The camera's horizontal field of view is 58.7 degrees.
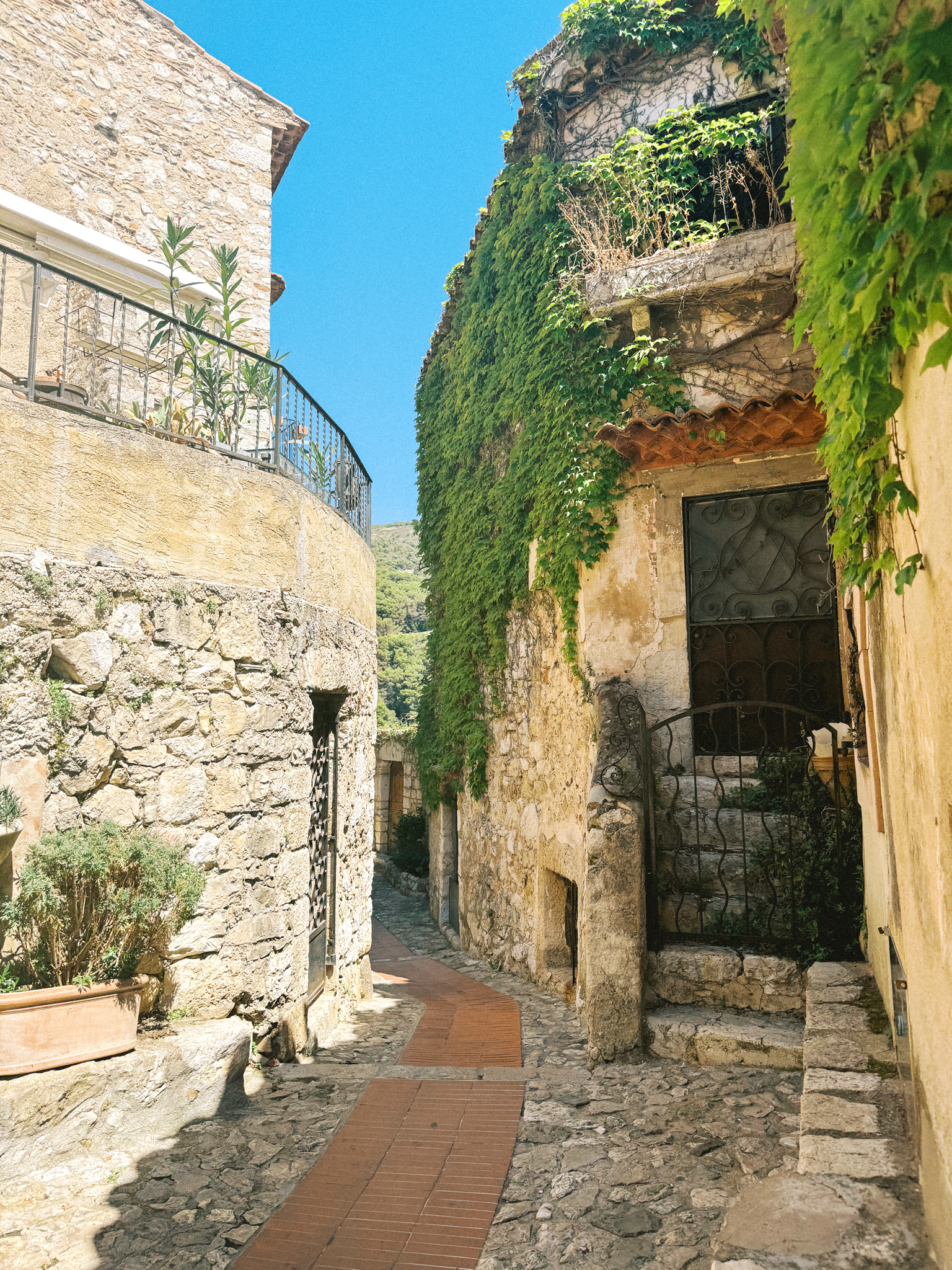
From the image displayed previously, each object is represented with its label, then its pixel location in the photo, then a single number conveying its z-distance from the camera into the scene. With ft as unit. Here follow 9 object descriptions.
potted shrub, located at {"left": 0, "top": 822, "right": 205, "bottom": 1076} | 12.32
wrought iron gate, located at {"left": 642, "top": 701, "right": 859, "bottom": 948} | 15.92
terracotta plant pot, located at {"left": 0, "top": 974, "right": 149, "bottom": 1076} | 12.09
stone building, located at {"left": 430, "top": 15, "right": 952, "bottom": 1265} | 6.97
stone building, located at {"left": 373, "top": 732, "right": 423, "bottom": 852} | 60.29
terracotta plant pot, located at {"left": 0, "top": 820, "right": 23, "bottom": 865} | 13.35
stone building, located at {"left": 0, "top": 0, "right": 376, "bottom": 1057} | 14.44
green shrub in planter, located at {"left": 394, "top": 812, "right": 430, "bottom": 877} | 53.45
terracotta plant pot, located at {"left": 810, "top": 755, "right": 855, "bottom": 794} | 16.33
